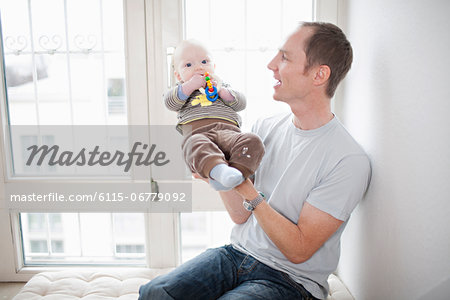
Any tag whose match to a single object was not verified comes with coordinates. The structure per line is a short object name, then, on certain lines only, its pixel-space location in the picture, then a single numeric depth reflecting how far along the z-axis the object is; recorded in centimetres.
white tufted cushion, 164
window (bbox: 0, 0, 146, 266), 183
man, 126
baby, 122
